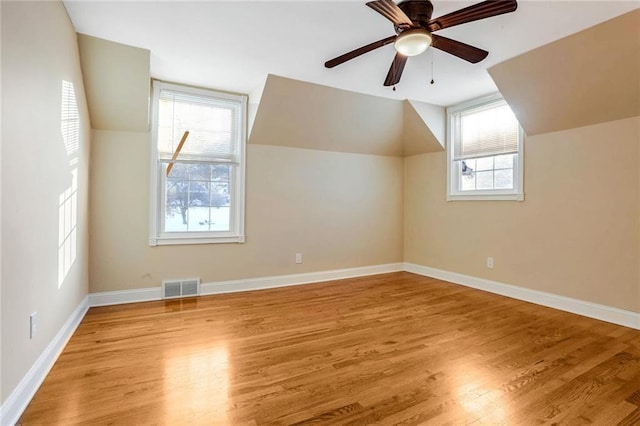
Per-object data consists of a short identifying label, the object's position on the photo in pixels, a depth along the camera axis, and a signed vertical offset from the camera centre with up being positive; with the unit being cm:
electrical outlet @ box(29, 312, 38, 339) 178 -65
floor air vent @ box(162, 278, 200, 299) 360 -88
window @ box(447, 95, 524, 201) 383 +79
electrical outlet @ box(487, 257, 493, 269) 402 -62
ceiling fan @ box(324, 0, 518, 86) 180 +116
